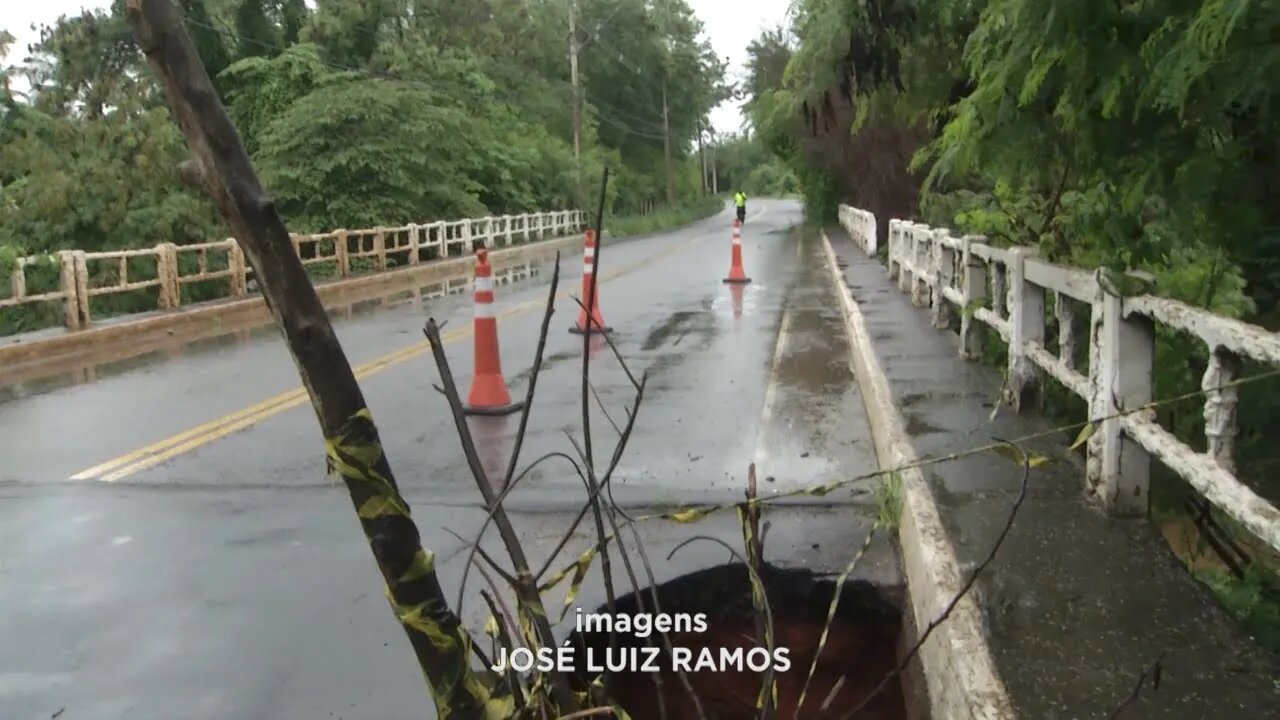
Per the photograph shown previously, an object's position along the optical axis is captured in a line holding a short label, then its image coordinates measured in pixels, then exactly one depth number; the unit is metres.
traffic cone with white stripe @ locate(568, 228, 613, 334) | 12.60
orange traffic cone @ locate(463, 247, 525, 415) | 8.80
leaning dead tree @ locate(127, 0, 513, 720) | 2.03
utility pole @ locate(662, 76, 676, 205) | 77.81
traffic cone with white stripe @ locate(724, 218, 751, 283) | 21.18
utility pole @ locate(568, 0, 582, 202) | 45.00
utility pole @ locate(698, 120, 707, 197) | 105.00
